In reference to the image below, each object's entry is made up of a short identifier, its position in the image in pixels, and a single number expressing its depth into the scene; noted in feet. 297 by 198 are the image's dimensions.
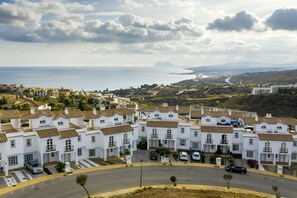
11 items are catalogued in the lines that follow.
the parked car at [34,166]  115.96
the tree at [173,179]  106.11
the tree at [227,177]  102.40
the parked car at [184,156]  138.31
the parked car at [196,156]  139.43
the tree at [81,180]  90.68
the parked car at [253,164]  136.13
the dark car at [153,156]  138.74
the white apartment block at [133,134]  124.16
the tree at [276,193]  95.54
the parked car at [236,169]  123.44
